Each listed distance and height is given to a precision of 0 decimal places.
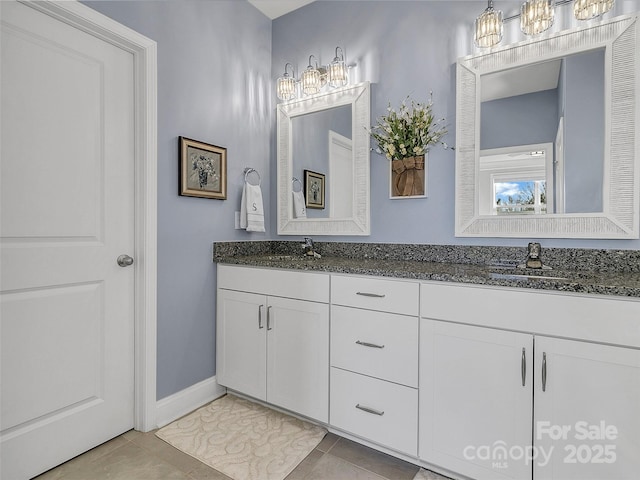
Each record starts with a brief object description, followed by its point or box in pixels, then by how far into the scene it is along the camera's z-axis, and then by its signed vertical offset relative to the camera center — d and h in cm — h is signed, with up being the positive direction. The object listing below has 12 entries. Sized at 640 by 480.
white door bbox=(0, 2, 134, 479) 142 -5
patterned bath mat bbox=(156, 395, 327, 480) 158 -109
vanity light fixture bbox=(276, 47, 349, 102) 228 +108
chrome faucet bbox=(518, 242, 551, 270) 160 -10
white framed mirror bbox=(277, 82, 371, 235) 226 +53
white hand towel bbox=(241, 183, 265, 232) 237 +17
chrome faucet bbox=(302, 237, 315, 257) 233 -9
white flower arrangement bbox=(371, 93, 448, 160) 200 +62
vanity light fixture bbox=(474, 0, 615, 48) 156 +106
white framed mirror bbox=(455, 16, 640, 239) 156 +49
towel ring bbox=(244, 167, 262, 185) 245 +44
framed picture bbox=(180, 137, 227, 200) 200 +38
